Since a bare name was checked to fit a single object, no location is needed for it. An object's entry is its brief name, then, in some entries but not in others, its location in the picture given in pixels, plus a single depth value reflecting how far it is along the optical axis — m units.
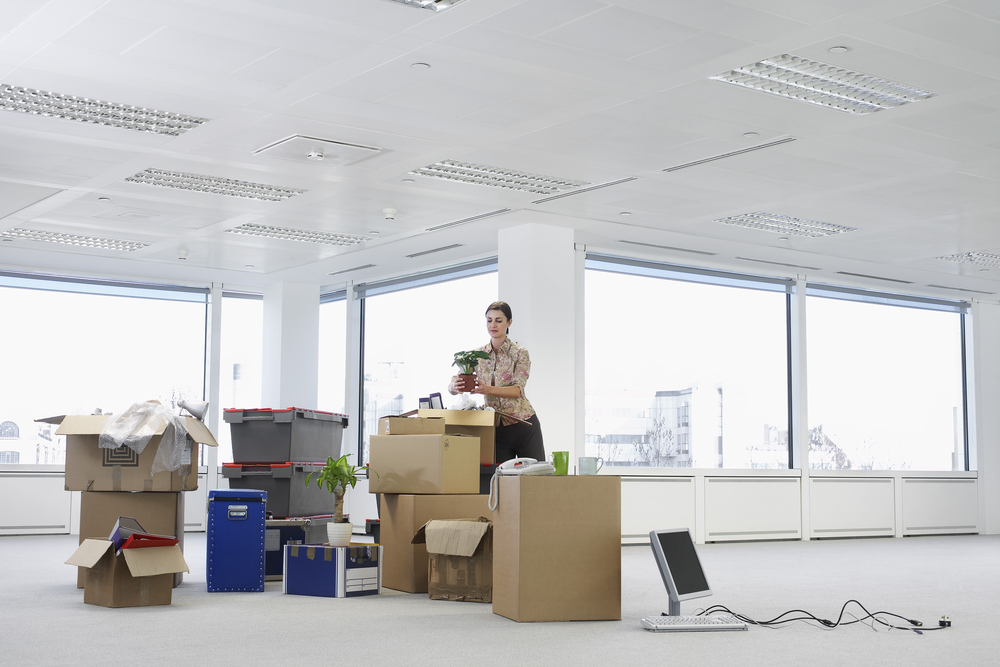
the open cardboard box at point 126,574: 4.58
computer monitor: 4.20
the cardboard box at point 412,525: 5.19
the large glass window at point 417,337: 9.55
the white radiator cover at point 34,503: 9.58
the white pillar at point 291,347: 10.64
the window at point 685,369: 9.05
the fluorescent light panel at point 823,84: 4.79
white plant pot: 5.17
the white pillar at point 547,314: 7.98
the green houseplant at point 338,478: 5.31
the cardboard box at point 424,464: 5.20
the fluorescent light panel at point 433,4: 4.09
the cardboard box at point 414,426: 5.35
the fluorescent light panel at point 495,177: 6.61
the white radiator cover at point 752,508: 9.27
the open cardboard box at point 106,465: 5.31
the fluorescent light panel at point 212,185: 6.75
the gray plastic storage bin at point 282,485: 6.43
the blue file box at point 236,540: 5.21
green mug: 4.44
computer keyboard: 4.05
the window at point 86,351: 9.91
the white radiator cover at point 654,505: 8.74
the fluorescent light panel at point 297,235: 8.39
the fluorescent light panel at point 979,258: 9.23
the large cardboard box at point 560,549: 4.22
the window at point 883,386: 10.35
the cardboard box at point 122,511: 5.31
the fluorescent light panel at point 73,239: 8.48
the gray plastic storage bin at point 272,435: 6.61
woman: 5.57
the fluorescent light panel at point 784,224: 7.95
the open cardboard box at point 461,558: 4.75
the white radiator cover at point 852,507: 9.94
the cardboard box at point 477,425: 5.43
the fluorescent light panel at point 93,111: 5.22
